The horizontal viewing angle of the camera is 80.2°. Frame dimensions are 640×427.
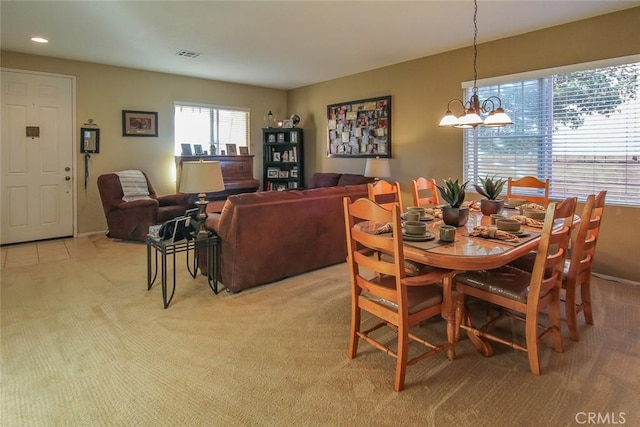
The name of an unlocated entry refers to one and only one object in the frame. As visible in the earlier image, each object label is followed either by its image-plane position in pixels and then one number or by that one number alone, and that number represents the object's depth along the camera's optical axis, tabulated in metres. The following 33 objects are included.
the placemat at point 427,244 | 1.98
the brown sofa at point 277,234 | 3.34
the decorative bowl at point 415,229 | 2.18
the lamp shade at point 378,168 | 5.52
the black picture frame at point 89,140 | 5.63
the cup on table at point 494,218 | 2.50
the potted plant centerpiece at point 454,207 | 2.46
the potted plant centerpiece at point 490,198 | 2.82
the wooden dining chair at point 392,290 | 1.94
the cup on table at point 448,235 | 2.09
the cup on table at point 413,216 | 2.56
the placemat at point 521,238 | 2.02
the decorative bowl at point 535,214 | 2.57
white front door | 5.11
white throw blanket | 5.57
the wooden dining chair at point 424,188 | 3.56
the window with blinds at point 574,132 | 3.64
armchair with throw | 5.27
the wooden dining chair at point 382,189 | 3.12
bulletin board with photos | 5.87
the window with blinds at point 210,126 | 6.61
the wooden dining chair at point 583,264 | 2.31
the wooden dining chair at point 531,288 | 2.03
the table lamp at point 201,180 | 3.22
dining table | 1.83
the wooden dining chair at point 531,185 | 3.35
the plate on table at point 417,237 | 2.12
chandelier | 2.70
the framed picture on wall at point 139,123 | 5.96
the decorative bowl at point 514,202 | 3.11
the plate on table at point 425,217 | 2.61
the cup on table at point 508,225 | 2.23
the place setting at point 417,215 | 2.57
